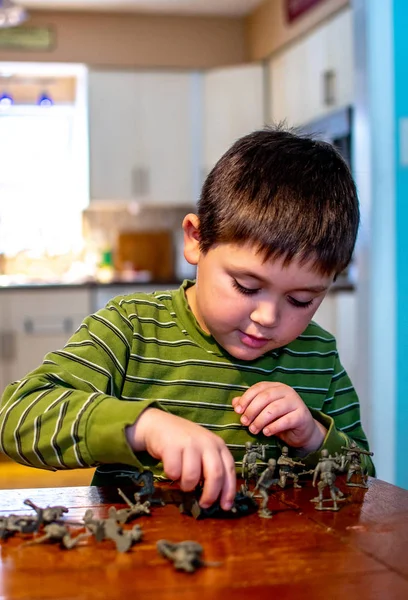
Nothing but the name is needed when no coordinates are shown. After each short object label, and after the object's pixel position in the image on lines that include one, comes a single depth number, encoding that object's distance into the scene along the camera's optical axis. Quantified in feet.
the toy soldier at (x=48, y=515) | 2.85
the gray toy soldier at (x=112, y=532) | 2.70
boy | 3.15
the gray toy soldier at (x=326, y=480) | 3.06
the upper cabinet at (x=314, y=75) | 14.88
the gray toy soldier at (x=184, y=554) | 2.54
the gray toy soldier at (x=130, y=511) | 2.91
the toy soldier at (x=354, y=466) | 3.34
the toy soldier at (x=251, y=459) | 3.28
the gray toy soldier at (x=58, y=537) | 2.71
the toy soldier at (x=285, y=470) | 3.28
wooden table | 2.46
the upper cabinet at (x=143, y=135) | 20.02
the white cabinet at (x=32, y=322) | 18.34
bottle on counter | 20.38
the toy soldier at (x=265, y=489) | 3.00
